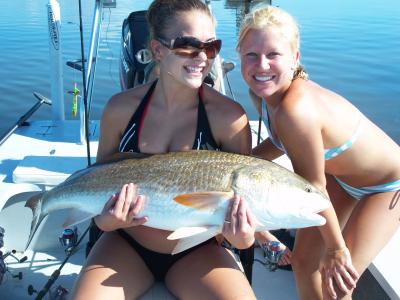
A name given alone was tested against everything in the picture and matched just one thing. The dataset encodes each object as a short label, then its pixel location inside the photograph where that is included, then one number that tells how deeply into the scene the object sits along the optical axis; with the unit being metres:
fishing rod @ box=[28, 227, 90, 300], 2.82
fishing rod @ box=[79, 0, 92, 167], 3.80
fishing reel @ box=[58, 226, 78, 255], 3.17
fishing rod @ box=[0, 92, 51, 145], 4.51
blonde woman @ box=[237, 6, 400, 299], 2.16
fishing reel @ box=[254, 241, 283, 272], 2.81
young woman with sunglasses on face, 2.14
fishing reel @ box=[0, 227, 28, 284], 2.89
